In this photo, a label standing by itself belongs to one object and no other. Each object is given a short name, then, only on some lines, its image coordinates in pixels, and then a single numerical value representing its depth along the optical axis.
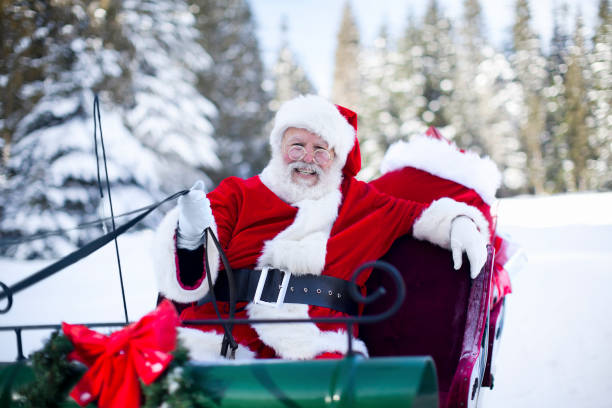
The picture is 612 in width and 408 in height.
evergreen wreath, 1.24
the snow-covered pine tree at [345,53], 30.11
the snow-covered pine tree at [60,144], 8.77
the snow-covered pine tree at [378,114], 17.20
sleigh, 1.22
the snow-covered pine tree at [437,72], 16.94
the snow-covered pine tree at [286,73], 23.63
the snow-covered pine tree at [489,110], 16.85
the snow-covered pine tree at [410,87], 16.86
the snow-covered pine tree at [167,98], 10.70
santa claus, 2.13
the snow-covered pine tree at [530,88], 12.47
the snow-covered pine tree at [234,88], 17.73
